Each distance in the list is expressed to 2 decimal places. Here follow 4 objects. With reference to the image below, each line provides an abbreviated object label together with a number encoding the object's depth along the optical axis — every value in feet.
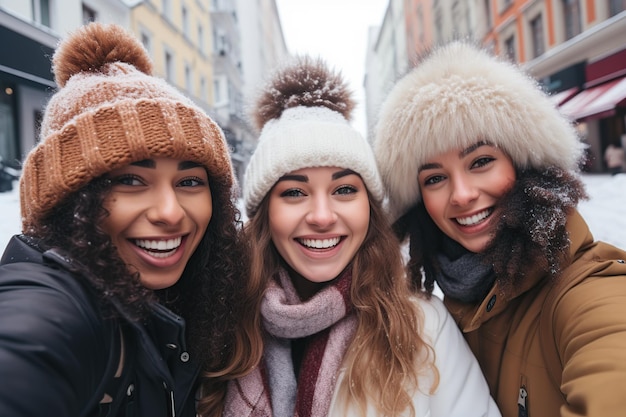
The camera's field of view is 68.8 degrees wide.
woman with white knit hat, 1.62
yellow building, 33.32
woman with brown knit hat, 1.03
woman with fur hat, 1.47
